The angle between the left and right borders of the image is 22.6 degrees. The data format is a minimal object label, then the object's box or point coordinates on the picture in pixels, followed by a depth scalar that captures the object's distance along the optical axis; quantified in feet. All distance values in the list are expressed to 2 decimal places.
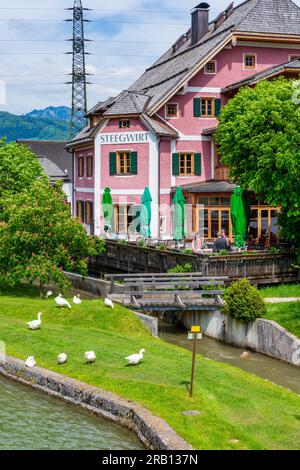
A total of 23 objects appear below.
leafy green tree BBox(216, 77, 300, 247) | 107.45
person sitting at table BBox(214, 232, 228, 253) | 110.73
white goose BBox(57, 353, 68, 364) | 66.59
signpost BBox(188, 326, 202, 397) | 55.31
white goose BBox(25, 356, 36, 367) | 66.28
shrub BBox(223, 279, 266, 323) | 91.61
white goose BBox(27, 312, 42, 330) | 78.89
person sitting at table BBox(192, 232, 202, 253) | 116.59
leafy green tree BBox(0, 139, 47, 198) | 141.69
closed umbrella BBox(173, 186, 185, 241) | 127.95
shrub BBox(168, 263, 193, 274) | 107.65
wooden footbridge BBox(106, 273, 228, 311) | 97.81
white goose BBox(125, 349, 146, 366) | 65.26
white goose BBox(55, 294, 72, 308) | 90.89
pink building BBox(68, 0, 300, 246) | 152.56
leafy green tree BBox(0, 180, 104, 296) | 101.96
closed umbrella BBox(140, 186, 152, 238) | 136.87
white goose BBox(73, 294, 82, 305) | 92.12
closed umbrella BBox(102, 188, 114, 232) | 146.86
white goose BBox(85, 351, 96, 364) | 66.04
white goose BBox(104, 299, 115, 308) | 91.50
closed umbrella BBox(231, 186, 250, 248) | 112.78
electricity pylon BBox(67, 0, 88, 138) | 287.69
